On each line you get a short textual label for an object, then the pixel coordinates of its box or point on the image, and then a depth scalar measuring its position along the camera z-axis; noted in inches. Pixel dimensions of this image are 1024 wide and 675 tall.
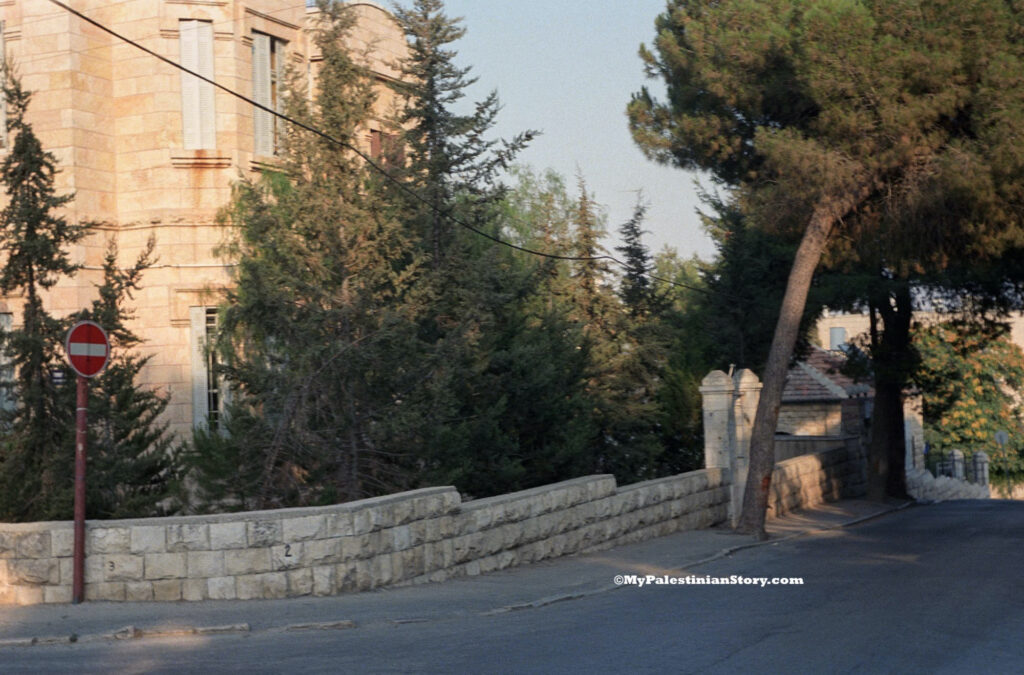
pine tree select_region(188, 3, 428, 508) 571.5
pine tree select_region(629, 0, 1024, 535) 726.5
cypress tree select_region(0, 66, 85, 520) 577.9
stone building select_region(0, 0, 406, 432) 800.9
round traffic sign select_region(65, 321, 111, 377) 428.8
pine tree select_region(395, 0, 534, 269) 763.4
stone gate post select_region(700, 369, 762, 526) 820.0
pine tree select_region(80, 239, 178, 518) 589.0
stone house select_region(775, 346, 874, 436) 1674.5
